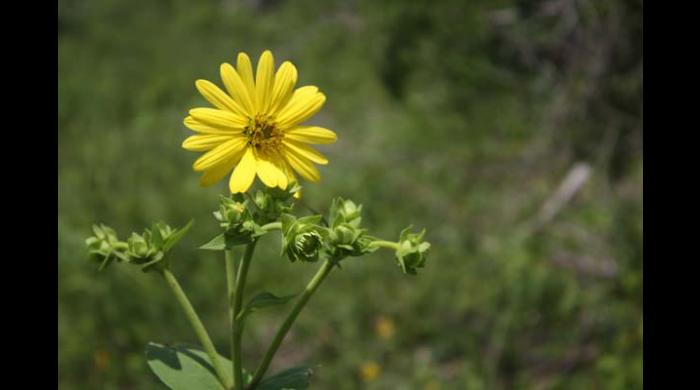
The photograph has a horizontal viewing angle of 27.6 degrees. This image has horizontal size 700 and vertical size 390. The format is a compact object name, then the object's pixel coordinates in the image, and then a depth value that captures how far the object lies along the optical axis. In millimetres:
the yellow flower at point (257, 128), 519
